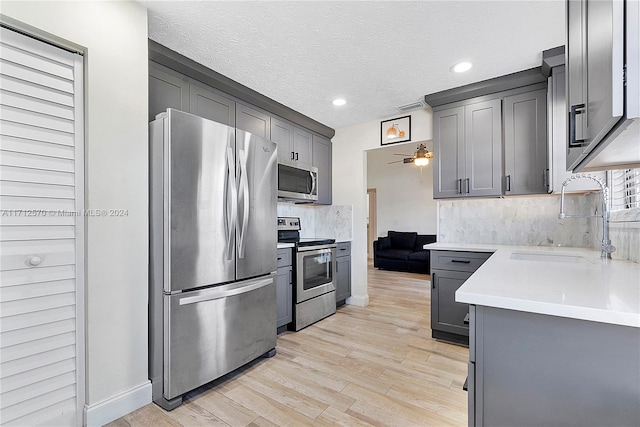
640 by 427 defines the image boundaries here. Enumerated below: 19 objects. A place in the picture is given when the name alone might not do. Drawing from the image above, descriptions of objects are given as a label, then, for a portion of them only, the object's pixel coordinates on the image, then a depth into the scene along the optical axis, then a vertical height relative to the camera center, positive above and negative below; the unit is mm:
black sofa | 6321 -917
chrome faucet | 1766 -118
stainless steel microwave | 3221 +348
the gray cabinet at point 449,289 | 2695 -744
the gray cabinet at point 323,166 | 3957 +631
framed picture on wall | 3551 +989
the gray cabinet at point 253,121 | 2895 +937
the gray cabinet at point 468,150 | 2855 +623
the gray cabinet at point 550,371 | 797 -474
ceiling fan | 5078 +957
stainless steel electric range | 3088 -713
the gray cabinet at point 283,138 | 3318 +854
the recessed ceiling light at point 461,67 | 2441 +1216
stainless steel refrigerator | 1821 -276
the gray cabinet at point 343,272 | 3790 -788
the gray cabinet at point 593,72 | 637 +376
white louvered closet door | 1410 -109
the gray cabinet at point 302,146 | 3611 +829
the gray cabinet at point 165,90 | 2186 +944
